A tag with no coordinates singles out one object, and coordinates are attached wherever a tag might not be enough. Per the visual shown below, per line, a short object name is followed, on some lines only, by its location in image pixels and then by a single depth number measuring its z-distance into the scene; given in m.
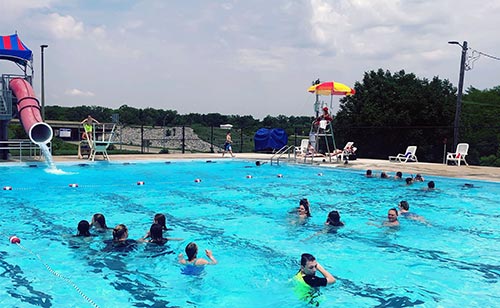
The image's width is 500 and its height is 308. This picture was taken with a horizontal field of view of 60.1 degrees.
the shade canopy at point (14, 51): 18.23
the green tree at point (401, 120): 26.86
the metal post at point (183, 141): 25.39
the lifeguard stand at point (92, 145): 18.19
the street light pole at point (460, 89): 20.55
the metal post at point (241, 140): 27.79
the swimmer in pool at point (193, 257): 5.76
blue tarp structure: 28.00
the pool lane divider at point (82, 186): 11.85
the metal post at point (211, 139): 27.03
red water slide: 16.20
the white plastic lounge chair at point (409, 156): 21.19
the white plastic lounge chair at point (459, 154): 19.64
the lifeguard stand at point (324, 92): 19.20
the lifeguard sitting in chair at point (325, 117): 19.70
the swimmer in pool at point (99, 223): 7.32
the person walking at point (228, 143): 23.36
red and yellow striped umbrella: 19.16
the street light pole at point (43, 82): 20.76
